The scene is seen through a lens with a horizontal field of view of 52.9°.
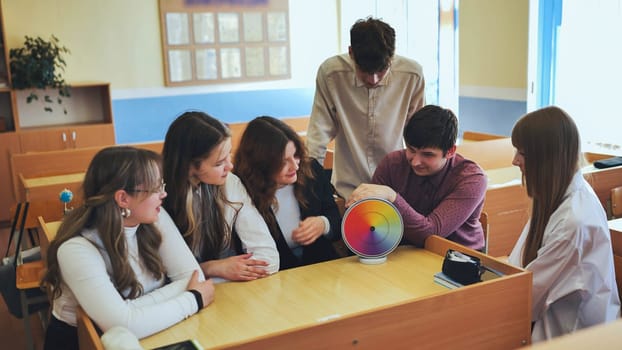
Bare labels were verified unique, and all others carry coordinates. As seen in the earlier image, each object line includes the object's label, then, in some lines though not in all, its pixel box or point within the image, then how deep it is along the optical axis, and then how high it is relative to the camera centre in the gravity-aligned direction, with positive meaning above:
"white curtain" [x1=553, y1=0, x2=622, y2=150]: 4.23 -0.09
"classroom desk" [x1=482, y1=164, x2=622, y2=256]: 3.09 -0.72
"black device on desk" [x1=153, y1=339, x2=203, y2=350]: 1.32 -0.58
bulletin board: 6.39 +0.29
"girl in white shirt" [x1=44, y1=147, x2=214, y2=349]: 1.51 -0.48
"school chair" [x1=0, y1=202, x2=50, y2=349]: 2.51 -0.91
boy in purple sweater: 2.00 -0.41
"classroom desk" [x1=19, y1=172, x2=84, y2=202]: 3.62 -0.65
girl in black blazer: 2.09 -0.42
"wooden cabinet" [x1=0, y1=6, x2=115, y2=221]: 5.50 -0.45
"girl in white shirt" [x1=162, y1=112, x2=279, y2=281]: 1.93 -0.41
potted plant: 5.39 +0.07
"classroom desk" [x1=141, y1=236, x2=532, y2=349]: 1.42 -0.62
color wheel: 1.93 -0.51
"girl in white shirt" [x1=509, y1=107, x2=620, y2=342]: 1.77 -0.51
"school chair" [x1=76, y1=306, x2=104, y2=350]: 1.37 -0.59
